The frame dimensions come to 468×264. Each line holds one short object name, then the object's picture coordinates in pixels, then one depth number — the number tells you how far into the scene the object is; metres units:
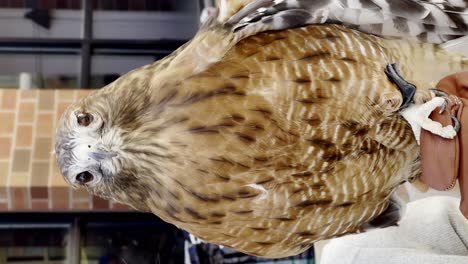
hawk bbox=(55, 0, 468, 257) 0.78
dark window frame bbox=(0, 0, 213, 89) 2.66
